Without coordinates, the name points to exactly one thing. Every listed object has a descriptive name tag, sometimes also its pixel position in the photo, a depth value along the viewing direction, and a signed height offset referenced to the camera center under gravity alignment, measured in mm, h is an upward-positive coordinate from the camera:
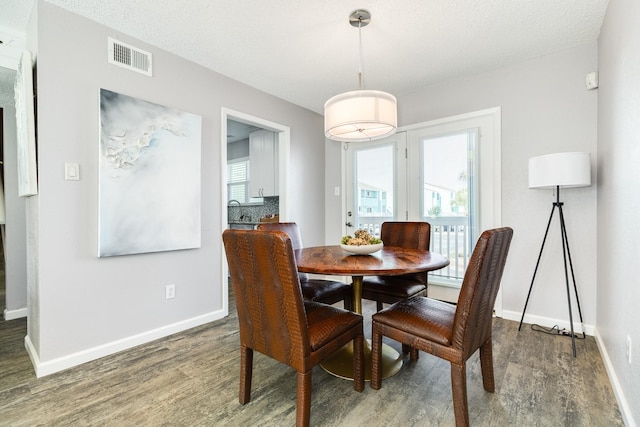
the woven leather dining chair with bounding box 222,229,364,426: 1295 -492
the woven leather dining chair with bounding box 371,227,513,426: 1355 -567
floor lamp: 2223 +271
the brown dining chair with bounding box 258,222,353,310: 2217 -592
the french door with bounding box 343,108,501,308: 3078 +296
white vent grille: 2297 +1189
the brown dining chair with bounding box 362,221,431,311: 2235 -544
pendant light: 1917 +637
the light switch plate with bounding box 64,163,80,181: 2076 +273
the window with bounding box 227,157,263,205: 5461 +547
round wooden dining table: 1562 -307
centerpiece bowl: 1972 -253
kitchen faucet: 5605 +7
